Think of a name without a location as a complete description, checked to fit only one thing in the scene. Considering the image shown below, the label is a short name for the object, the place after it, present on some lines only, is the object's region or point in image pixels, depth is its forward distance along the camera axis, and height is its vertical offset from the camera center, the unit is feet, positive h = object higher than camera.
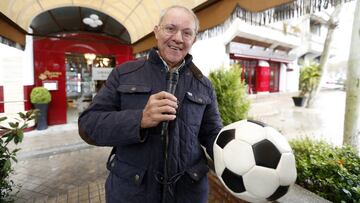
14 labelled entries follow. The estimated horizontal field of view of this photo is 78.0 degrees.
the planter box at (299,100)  37.33 -1.91
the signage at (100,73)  25.48 +1.49
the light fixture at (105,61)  25.82 +2.91
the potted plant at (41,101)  20.04 -1.48
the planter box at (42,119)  20.92 -3.21
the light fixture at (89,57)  24.46 +3.20
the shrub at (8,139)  7.40 -1.83
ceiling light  20.65 +6.21
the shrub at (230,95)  13.62 -0.42
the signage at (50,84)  21.75 +0.10
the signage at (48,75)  21.56 +1.03
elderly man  3.92 -0.65
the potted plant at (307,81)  34.63 +1.34
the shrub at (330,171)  5.87 -2.40
